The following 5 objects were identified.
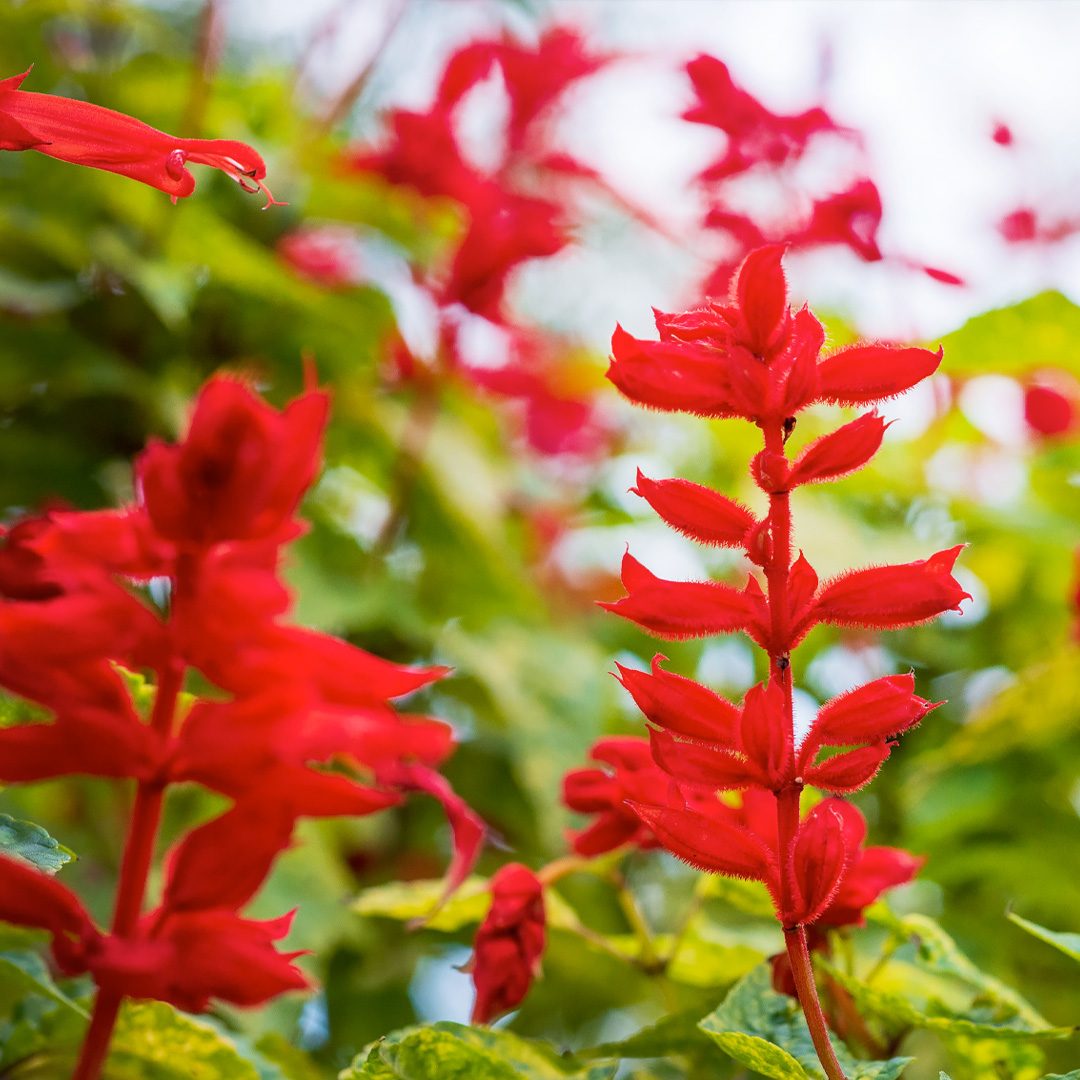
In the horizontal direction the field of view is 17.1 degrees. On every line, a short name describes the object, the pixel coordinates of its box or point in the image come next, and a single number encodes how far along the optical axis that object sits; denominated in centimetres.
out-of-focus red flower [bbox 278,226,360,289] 133
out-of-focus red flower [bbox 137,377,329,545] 60
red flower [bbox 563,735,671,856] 67
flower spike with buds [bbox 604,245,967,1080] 62
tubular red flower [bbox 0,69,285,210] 63
